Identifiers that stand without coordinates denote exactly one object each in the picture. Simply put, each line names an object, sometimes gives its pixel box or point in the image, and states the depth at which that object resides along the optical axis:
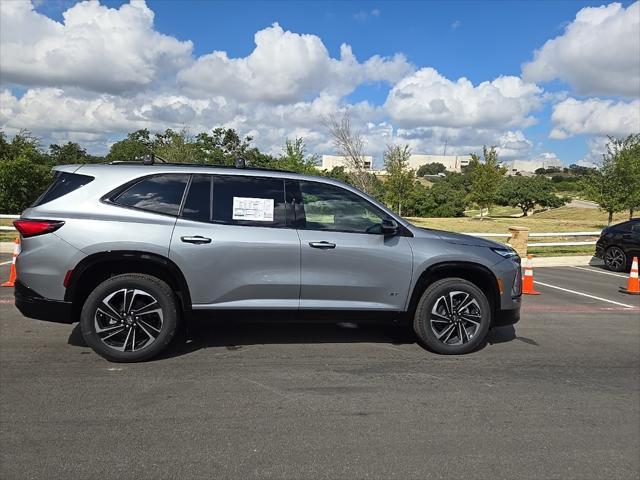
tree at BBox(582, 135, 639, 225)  26.62
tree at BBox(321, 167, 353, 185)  34.76
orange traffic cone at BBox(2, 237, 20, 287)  8.27
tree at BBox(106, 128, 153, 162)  78.44
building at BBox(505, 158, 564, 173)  172.43
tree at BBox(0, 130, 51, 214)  19.91
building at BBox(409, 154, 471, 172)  165.62
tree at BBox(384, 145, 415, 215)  35.84
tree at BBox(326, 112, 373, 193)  32.12
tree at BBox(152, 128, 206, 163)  33.41
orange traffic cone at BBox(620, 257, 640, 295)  9.91
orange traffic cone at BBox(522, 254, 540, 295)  9.39
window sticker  4.78
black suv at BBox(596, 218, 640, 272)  13.27
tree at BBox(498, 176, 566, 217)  53.06
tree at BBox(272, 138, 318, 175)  30.94
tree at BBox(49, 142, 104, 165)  70.44
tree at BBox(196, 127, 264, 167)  55.41
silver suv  4.47
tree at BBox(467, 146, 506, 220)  43.09
